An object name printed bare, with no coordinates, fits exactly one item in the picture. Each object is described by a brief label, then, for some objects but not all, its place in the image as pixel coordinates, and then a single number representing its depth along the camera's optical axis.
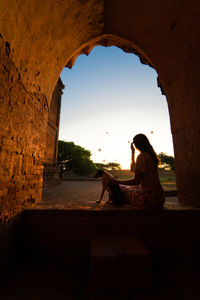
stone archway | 2.05
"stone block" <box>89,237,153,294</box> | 1.59
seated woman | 2.46
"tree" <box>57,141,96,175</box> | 25.03
